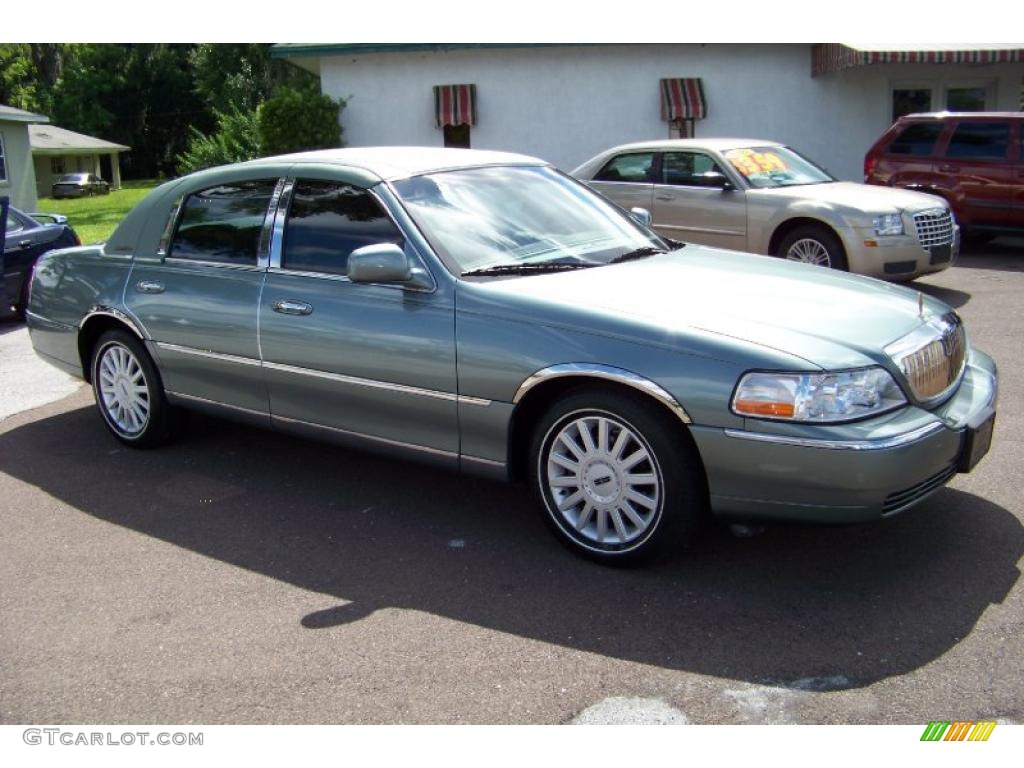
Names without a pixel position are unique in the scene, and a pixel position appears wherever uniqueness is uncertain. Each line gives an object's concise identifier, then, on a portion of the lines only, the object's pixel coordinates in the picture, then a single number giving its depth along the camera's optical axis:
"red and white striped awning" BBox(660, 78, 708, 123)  19.94
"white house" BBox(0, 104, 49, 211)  29.09
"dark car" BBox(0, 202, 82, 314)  10.80
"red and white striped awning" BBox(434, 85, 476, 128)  20.47
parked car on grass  49.56
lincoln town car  3.85
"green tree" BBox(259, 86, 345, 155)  20.30
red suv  12.94
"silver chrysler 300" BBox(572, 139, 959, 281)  9.84
